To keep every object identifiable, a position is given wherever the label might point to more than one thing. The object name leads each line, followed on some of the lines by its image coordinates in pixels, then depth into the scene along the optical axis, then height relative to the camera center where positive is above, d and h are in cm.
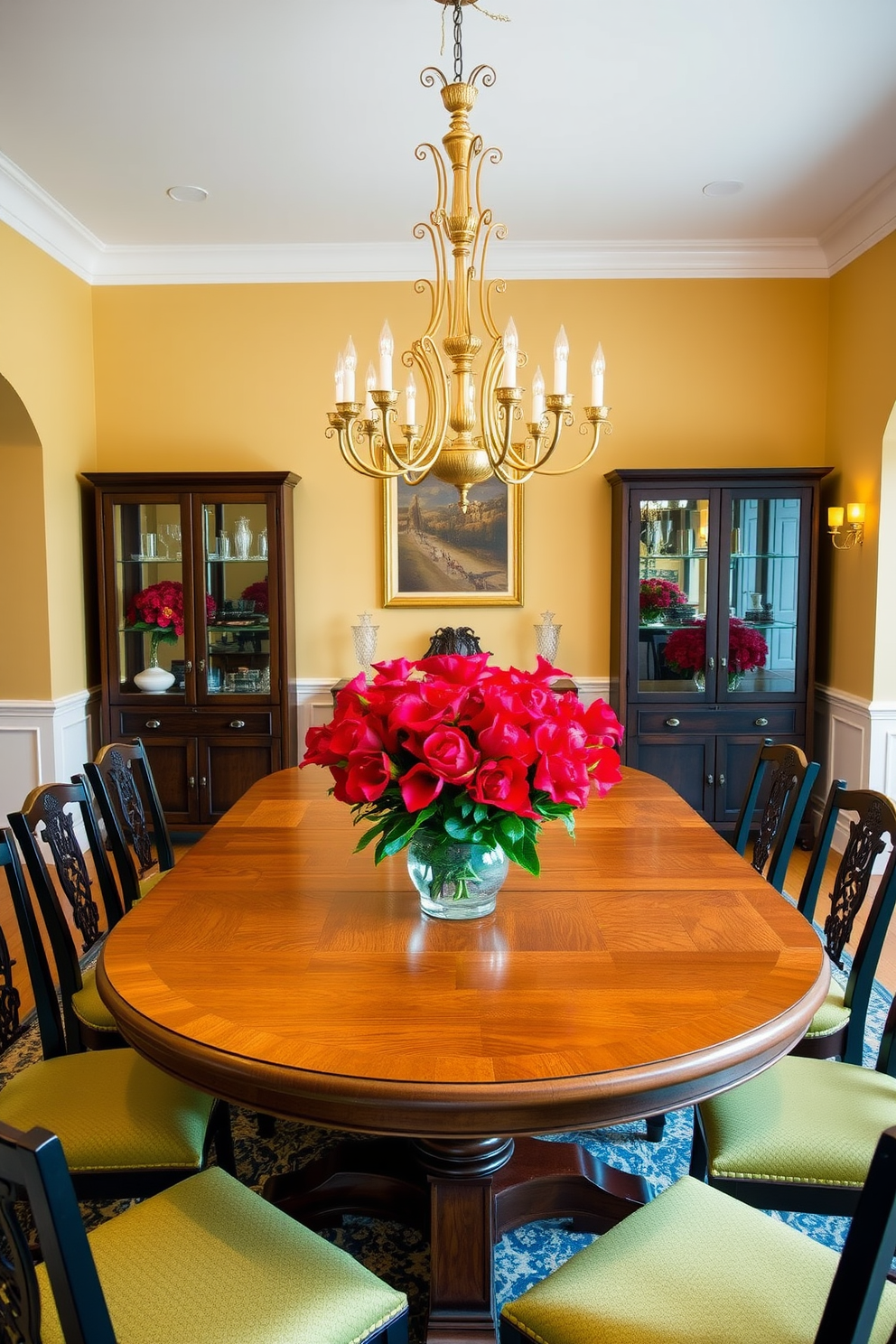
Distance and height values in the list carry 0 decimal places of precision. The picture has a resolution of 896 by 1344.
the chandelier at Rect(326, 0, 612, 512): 224 +48
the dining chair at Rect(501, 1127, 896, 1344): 123 -93
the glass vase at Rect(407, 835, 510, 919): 171 -51
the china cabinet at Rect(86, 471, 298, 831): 467 -22
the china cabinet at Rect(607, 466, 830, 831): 462 -17
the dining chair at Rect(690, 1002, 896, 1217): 160 -93
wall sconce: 443 +30
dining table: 126 -62
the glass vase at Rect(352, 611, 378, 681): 486 -24
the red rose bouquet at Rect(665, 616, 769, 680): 467 -28
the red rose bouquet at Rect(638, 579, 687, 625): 466 -5
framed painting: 494 +23
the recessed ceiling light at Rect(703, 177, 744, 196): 406 +170
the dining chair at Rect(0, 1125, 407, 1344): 109 -93
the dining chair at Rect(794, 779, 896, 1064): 192 -70
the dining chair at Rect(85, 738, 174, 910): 251 -59
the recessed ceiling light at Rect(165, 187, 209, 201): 411 +170
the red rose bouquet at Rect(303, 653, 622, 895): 156 -28
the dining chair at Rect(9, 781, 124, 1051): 197 -67
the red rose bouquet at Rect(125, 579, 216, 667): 467 -9
